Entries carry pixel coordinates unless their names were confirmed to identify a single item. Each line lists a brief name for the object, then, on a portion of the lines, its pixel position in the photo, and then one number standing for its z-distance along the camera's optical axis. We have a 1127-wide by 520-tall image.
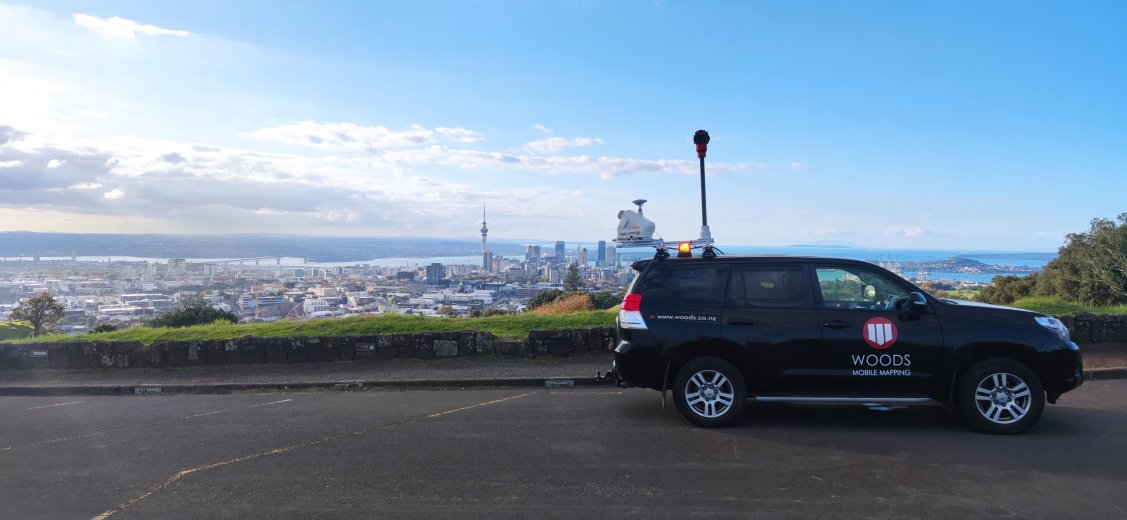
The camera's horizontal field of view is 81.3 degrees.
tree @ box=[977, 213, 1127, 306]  18.40
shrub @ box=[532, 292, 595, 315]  14.27
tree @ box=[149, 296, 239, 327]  14.82
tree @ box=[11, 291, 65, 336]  17.52
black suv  6.18
